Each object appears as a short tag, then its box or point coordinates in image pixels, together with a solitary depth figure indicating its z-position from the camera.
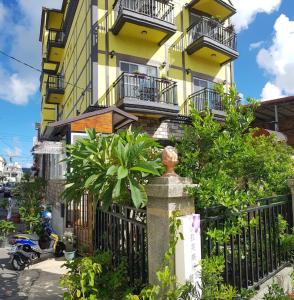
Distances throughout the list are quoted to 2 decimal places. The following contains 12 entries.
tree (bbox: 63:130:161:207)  3.52
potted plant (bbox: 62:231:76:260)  7.60
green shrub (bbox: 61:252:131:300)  3.64
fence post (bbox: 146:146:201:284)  3.30
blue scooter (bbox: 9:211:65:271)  7.00
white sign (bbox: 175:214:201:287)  3.26
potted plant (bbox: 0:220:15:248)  10.00
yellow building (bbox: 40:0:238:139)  13.51
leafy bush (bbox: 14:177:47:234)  10.50
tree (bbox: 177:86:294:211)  3.66
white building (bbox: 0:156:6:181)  83.28
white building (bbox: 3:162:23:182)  96.99
